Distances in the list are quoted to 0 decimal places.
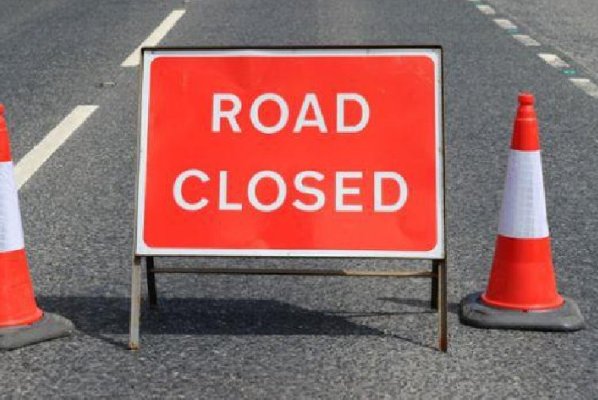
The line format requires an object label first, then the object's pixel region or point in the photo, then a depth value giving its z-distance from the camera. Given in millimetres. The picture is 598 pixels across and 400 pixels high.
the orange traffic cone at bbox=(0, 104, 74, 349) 9476
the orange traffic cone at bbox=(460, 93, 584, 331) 9801
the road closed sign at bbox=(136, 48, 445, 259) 9591
